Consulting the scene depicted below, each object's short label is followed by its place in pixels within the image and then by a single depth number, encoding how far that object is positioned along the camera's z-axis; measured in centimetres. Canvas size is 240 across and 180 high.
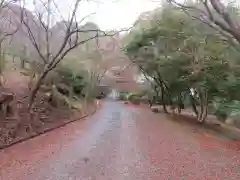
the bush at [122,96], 2511
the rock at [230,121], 1163
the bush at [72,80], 1186
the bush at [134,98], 2134
